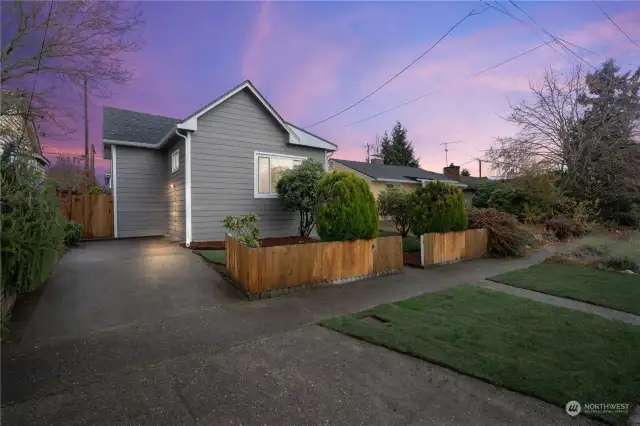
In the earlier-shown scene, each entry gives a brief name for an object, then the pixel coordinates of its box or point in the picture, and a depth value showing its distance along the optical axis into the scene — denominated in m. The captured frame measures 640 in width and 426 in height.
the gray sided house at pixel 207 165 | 9.74
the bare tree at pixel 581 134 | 18.02
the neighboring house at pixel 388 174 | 21.86
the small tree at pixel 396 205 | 11.66
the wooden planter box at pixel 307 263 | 5.48
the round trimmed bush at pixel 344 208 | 6.62
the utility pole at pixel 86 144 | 19.83
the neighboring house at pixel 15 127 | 3.99
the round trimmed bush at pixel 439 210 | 9.24
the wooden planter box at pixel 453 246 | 8.67
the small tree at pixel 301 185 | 10.32
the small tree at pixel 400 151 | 40.66
